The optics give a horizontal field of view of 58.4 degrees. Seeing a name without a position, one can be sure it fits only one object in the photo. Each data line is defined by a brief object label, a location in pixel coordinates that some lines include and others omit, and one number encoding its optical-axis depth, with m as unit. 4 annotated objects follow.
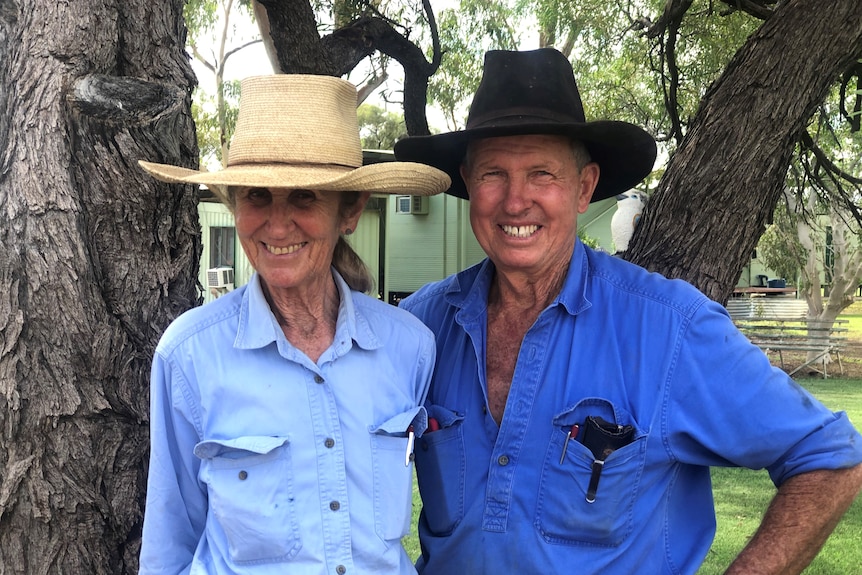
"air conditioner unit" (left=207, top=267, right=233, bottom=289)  14.85
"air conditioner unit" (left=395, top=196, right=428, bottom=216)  17.67
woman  1.96
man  2.03
